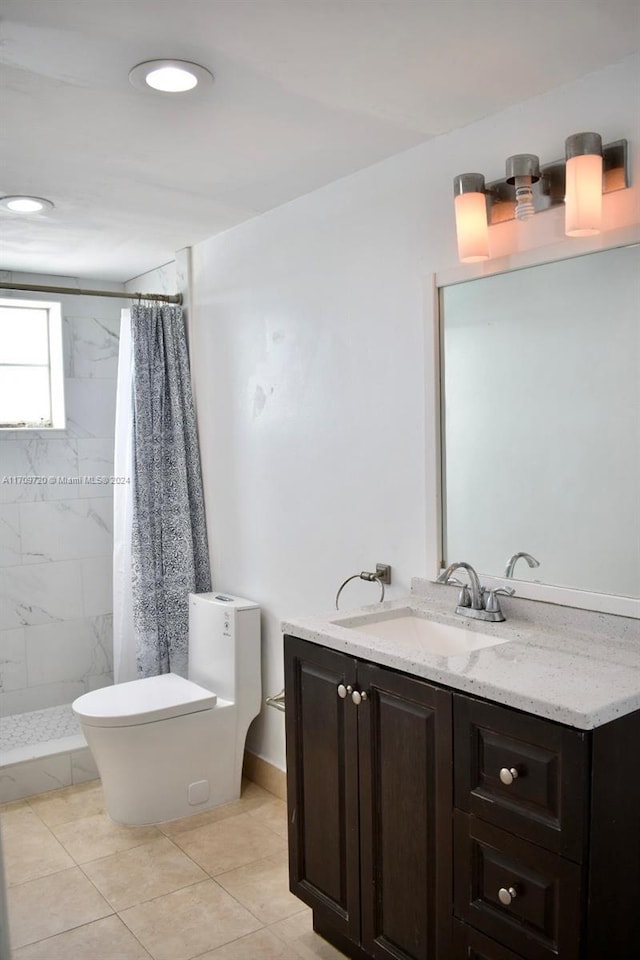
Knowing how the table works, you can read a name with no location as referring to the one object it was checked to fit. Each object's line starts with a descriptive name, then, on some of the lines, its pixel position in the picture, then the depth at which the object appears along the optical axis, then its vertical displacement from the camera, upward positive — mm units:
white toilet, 2963 -1049
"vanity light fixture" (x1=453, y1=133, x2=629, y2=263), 1859 +656
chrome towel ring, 2625 -418
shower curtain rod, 3246 +697
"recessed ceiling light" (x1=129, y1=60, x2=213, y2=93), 1849 +904
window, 4109 +466
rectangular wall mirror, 1936 +72
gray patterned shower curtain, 3520 -204
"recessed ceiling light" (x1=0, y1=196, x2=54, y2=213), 2871 +924
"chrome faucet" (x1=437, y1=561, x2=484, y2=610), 2211 -384
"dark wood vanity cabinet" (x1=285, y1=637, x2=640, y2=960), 1511 -823
